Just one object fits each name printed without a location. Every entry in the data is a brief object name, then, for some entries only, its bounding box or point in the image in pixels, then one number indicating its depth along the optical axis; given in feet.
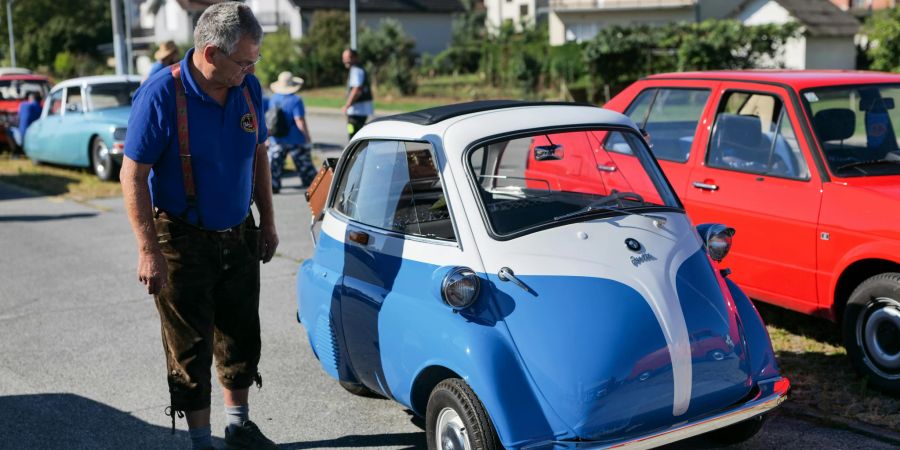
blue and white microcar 12.53
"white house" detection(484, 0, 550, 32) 224.00
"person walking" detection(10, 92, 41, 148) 60.13
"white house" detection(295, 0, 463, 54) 193.57
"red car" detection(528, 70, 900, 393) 17.21
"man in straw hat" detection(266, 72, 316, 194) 42.70
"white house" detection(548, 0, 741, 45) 166.61
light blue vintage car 49.37
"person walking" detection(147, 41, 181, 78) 42.06
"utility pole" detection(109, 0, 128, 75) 89.10
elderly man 13.41
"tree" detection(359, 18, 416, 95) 145.38
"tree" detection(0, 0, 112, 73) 230.48
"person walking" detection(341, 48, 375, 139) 48.32
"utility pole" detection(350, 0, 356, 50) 100.79
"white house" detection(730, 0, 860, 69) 136.67
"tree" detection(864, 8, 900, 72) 85.40
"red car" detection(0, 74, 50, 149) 64.64
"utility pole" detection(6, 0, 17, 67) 192.75
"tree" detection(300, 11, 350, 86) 157.99
